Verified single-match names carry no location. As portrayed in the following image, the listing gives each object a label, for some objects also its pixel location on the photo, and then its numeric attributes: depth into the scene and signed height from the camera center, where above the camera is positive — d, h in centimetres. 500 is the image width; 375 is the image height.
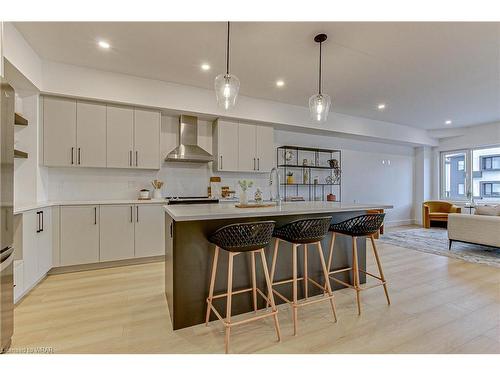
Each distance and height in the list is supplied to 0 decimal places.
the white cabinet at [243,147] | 452 +72
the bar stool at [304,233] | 210 -40
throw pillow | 438 -41
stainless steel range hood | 424 +71
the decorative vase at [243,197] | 260 -12
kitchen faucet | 270 +1
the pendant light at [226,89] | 246 +95
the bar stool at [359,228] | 240 -40
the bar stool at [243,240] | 186 -41
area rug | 405 -112
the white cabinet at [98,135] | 344 +72
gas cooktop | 389 -23
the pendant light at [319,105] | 291 +93
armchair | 664 -64
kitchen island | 205 -64
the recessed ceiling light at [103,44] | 287 +161
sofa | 400 -70
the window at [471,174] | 671 +37
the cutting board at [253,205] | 250 -20
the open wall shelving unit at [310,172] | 558 +34
